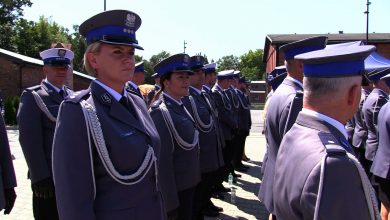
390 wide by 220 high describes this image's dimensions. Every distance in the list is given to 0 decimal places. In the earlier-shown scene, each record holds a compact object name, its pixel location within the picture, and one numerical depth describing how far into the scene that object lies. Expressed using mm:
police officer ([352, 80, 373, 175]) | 6500
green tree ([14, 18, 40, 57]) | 48844
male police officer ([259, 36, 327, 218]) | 3336
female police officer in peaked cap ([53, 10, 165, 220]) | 2127
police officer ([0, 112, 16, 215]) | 3533
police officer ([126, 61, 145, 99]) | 7043
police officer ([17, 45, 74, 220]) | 3900
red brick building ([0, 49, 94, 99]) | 25438
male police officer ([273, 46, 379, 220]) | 1620
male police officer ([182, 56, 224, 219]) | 5160
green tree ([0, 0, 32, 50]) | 46656
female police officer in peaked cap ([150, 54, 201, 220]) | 3676
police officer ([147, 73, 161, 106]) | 7275
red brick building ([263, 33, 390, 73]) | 37562
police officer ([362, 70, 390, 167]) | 5766
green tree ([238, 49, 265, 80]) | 105125
